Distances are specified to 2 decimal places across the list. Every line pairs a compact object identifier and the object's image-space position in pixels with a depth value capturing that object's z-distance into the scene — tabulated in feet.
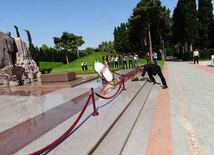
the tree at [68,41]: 170.19
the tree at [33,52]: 90.48
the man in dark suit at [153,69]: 24.87
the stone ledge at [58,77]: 35.09
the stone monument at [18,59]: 37.37
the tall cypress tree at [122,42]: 200.87
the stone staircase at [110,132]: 8.84
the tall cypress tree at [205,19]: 117.50
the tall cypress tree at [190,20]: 92.99
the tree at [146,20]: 104.36
